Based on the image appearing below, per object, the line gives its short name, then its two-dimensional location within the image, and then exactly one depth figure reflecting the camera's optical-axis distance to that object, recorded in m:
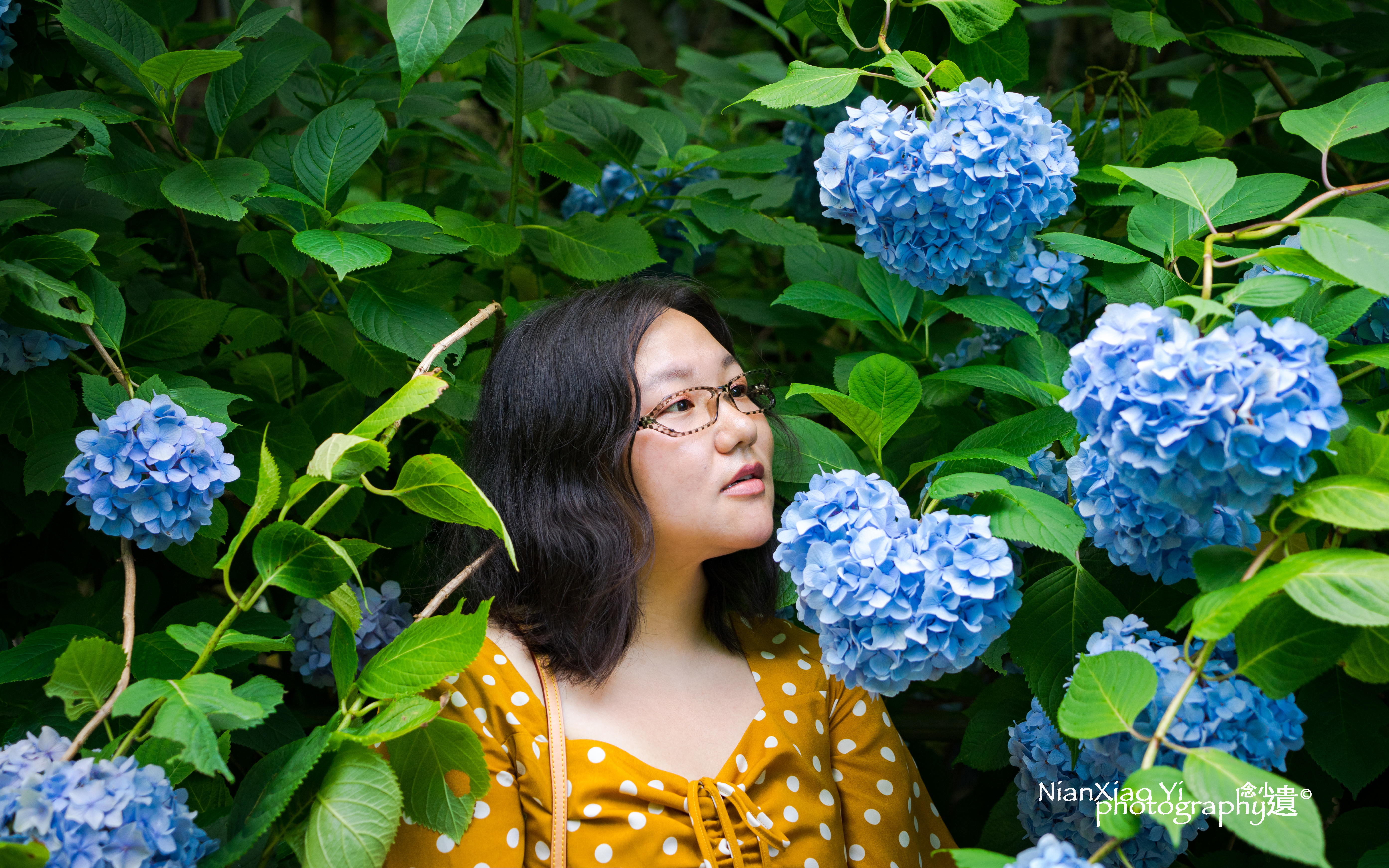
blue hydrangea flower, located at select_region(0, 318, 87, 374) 1.24
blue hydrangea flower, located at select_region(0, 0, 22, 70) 1.28
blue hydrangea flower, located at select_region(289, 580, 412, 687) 1.44
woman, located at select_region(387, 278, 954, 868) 1.21
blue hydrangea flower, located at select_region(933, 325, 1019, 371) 1.44
